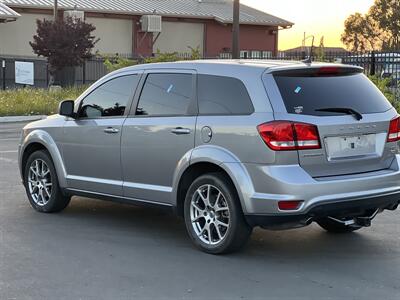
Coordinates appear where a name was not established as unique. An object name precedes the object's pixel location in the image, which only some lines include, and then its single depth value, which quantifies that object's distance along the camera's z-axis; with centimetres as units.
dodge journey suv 560
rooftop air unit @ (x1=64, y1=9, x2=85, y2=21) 4208
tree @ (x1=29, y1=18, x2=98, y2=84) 3186
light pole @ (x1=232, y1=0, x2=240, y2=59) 2733
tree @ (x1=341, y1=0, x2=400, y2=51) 6131
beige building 4381
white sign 3023
